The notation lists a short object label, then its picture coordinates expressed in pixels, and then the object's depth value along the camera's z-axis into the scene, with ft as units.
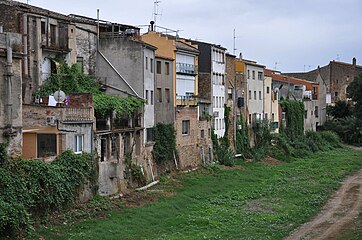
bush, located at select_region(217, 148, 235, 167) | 190.29
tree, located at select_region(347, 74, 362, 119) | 263.29
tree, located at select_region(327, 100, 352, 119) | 322.28
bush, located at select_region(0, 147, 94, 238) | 83.92
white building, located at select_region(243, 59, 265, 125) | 233.55
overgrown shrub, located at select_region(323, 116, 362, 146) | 291.17
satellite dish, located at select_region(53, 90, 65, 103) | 112.68
